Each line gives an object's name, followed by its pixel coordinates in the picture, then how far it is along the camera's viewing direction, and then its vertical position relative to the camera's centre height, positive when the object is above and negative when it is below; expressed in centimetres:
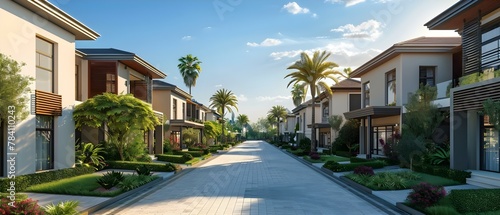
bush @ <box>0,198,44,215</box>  820 -195
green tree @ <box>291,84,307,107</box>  9277 +502
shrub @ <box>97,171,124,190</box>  1428 -237
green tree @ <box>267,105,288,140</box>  9882 +127
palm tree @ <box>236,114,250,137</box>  13350 -72
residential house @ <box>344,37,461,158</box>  2492 +304
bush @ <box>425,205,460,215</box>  980 -236
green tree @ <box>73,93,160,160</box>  2005 +3
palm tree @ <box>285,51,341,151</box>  3644 +440
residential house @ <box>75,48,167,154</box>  2498 +290
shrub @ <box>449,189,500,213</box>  1024 -220
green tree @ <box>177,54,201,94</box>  6606 +815
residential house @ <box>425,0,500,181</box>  1647 +141
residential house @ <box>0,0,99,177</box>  1444 +178
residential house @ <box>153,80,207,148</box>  4112 +113
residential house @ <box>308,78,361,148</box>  4569 +225
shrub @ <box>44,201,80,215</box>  923 -223
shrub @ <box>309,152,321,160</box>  3088 -310
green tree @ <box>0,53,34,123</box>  1184 +82
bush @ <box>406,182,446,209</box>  1091 -219
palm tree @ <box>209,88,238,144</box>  6794 +295
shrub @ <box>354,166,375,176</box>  1775 -245
